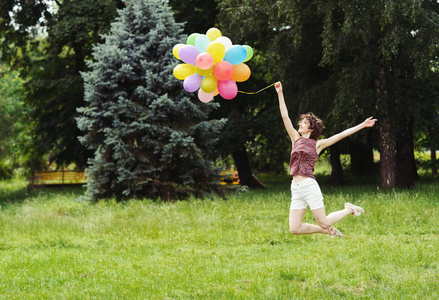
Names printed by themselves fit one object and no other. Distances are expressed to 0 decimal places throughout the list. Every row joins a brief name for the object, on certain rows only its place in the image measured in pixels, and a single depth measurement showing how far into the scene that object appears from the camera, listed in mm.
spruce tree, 14516
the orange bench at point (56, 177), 31406
